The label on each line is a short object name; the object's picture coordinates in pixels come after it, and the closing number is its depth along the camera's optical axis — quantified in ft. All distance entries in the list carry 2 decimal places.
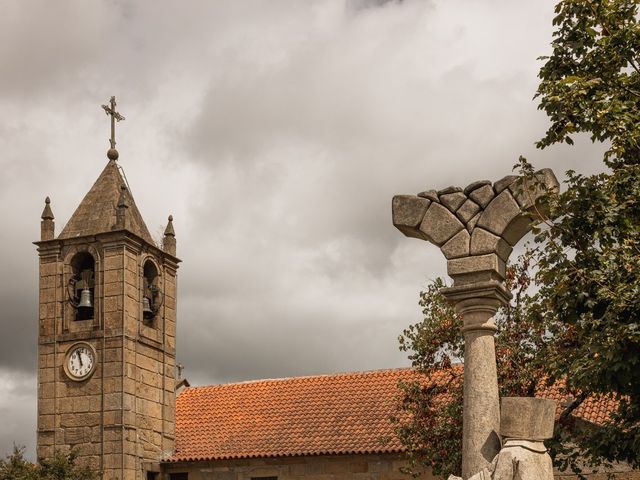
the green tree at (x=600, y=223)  33.22
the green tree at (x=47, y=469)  66.54
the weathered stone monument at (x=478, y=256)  23.75
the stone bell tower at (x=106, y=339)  76.59
